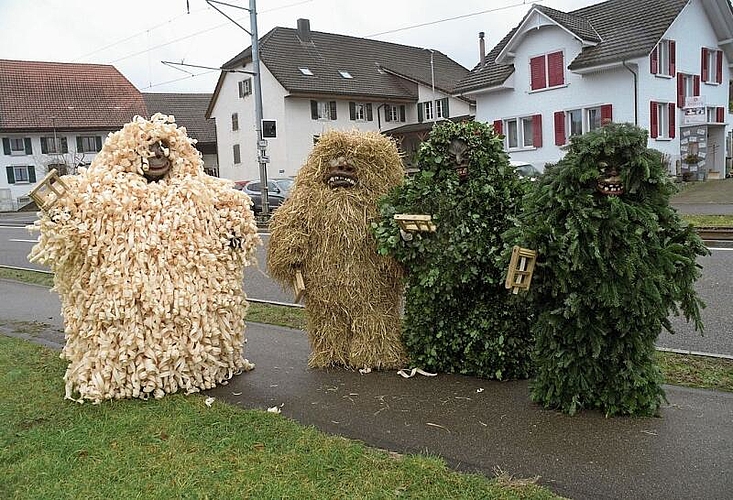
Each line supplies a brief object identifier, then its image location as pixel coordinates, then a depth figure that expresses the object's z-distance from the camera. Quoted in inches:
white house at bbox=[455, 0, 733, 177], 953.5
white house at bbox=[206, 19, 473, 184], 1373.0
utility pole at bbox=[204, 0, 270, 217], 801.6
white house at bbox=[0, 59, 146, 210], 1818.4
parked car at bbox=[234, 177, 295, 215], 906.1
